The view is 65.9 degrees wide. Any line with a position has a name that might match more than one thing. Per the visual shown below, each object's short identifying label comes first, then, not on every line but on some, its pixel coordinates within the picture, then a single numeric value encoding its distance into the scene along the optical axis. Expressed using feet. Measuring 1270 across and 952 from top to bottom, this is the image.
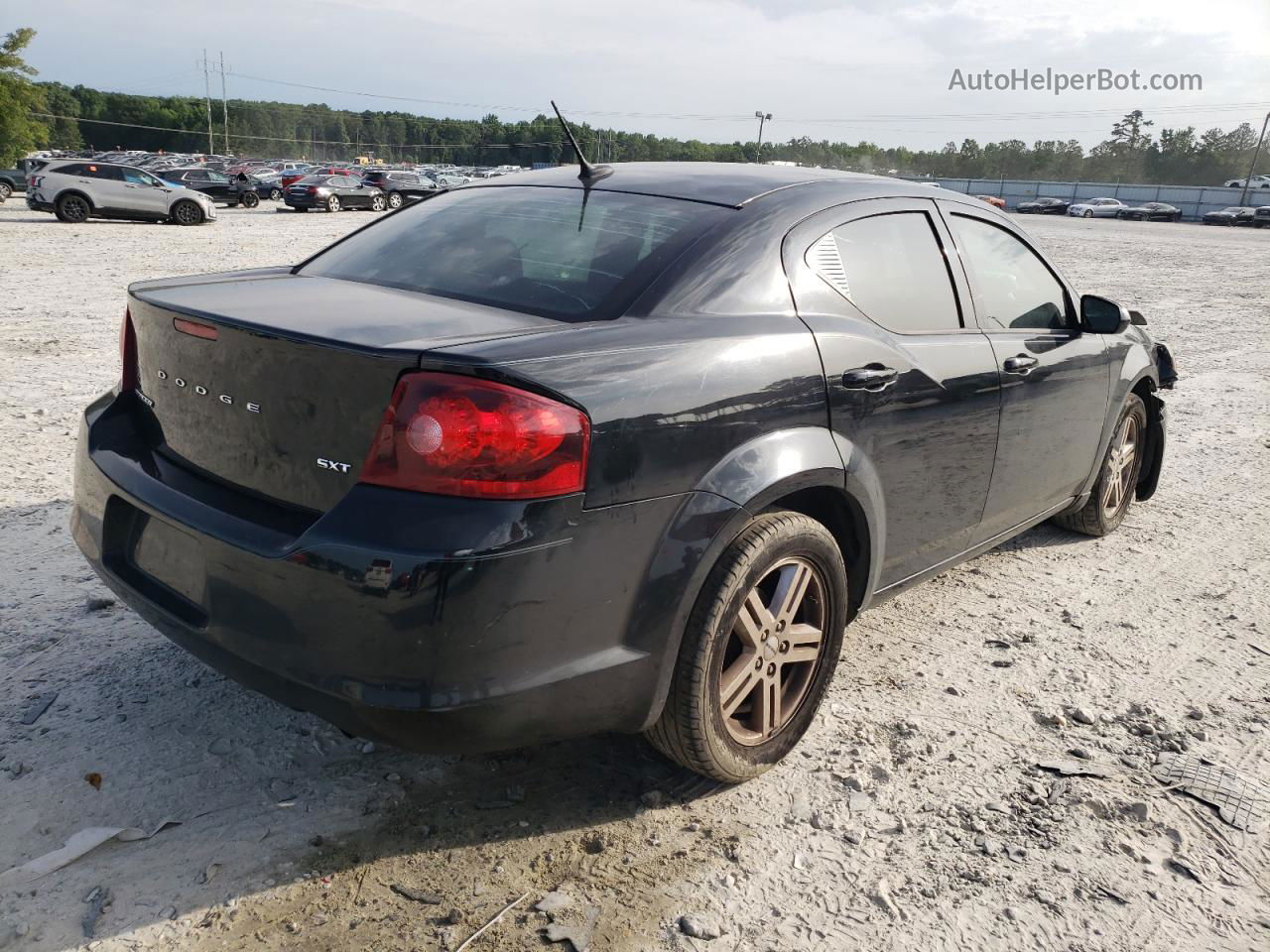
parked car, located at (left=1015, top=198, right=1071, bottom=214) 221.25
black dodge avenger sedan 6.81
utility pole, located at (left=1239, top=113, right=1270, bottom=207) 231.09
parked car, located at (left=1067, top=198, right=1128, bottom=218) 209.77
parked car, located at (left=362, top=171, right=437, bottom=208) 118.73
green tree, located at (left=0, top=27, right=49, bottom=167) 147.74
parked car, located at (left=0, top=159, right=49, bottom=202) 105.81
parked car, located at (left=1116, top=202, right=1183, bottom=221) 211.82
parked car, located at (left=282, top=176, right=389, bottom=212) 105.91
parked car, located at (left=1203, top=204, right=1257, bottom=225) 188.44
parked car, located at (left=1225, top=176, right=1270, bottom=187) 242.78
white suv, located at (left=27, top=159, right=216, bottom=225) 75.97
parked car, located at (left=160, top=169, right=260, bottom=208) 107.96
